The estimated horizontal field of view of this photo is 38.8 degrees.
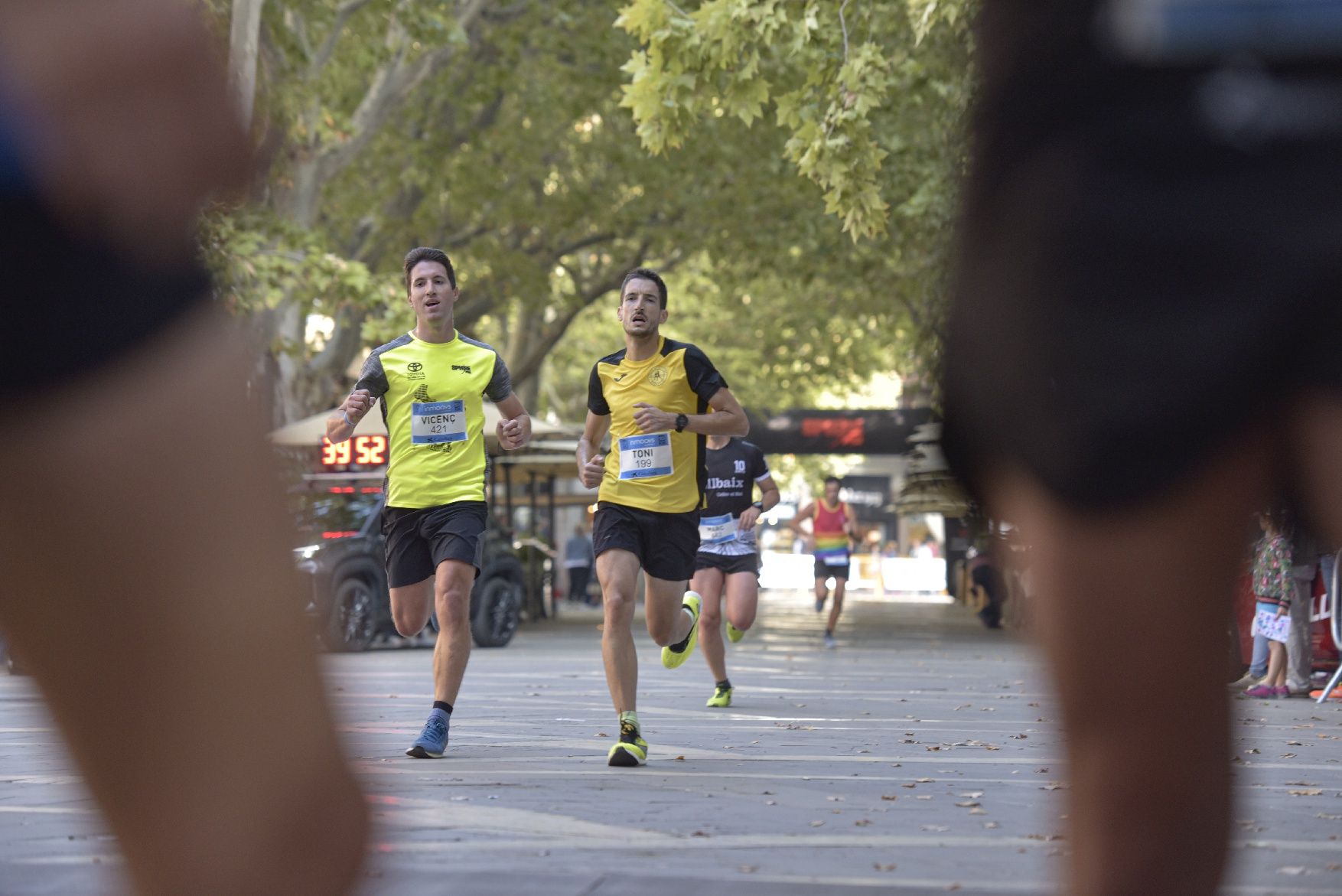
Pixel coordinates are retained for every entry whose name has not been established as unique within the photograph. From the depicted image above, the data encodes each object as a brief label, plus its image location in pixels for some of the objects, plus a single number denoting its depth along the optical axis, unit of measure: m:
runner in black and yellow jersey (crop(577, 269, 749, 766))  8.16
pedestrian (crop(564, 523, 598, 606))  40.28
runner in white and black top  13.34
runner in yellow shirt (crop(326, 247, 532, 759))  8.38
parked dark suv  19.78
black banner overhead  43.41
